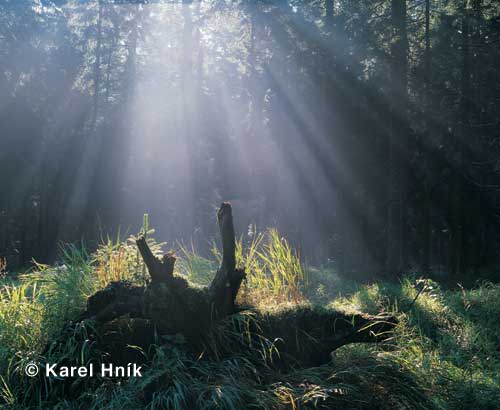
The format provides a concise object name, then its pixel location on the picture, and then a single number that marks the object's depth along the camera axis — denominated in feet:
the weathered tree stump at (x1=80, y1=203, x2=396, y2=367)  13.41
